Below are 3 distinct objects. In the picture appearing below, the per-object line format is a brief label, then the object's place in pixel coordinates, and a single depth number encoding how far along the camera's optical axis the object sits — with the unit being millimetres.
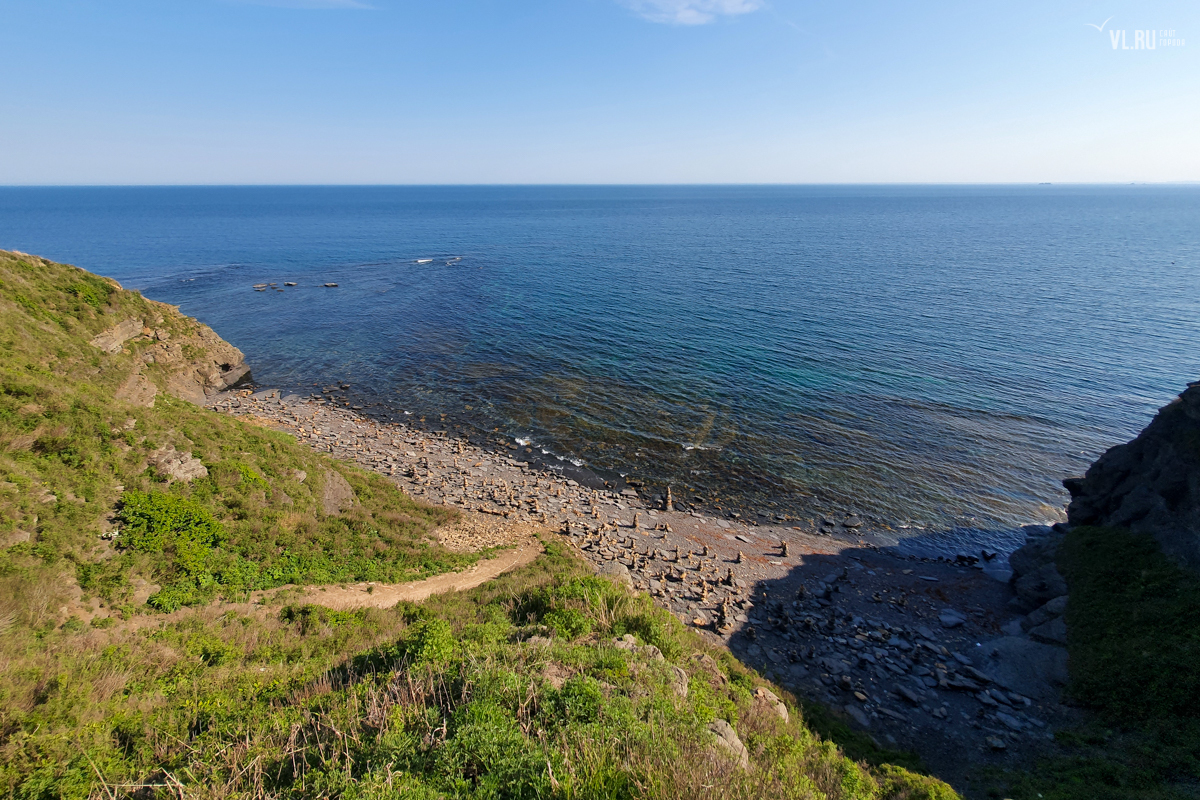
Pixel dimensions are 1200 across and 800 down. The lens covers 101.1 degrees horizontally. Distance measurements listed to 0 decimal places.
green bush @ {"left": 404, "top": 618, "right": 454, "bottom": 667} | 12547
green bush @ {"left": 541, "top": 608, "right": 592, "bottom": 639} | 15328
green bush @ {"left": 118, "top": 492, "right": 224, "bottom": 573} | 17547
